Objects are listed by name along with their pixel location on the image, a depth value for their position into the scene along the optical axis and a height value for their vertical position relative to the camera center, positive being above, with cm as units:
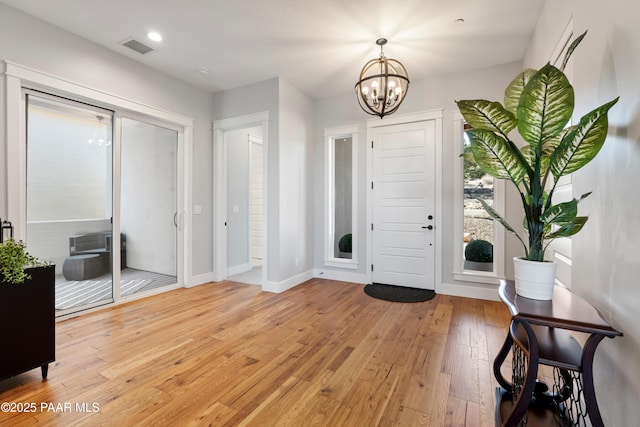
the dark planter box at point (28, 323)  181 -73
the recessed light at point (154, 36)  301 +192
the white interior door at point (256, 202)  592 +27
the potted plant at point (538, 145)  117 +32
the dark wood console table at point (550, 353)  110 -61
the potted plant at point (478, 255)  379 -54
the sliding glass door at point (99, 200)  290 +17
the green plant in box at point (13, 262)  182 -32
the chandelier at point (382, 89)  283 +128
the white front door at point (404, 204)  405 +16
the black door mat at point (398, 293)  373 -108
